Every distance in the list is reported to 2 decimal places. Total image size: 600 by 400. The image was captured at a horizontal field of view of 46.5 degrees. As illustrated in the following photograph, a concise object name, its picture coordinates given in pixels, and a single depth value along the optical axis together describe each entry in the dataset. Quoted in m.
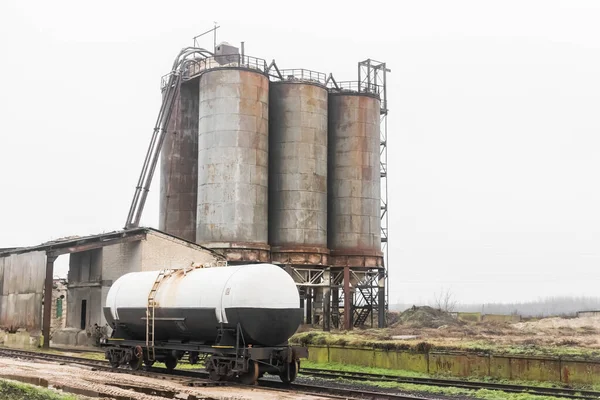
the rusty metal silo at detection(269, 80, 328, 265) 45.47
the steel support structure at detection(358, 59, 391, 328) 53.66
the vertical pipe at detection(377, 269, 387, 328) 50.03
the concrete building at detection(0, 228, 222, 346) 34.34
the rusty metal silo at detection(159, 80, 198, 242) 48.25
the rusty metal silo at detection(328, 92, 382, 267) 48.56
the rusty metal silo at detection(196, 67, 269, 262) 42.66
